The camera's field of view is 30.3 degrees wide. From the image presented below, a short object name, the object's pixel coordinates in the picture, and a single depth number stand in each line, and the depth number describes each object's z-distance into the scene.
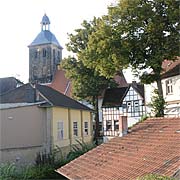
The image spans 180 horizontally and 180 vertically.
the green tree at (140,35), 22.23
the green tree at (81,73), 37.59
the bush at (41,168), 18.64
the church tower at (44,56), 61.69
